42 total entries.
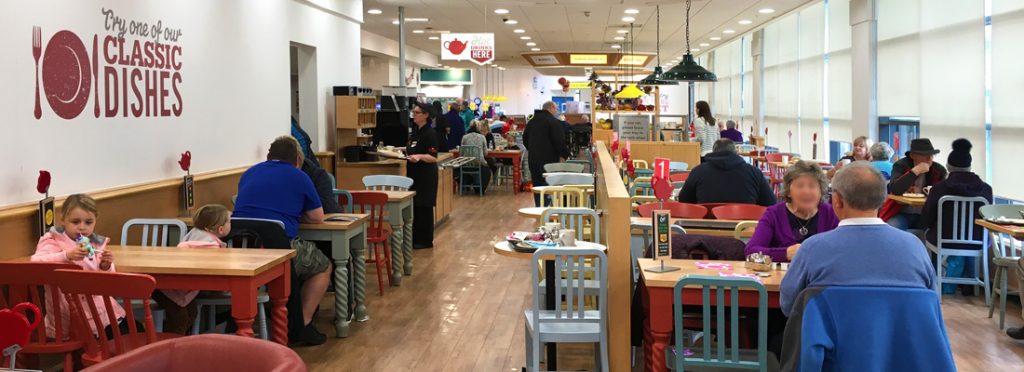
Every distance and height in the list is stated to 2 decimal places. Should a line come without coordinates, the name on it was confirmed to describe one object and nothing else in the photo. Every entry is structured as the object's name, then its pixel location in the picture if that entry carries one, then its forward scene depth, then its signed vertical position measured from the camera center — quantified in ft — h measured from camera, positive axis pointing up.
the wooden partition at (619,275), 13.79 -1.92
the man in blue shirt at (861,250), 9.29 -1.07
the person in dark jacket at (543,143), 37.06 +0.30
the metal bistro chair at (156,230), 17.17 -1.42
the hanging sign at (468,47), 42.98 +4.92
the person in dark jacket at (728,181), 20.85 -0.77
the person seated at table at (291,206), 17.93 -1.03
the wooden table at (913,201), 24.02 -1.45
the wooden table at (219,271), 13.82 -1.76
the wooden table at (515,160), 50.49 -0.51
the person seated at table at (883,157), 27.35 -0.34
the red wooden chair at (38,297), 12.52 -2.02
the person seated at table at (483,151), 47.37 +0.01
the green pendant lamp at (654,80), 37.99 +2.95
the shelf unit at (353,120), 33.17 +1.23
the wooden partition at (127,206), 15.24 -1.03
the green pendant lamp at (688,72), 31.48 +2.65
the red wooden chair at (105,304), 11.71 -2.01
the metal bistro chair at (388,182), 25.79 -0.83
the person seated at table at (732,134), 43.47 +0.68
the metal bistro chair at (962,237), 22.00 -2.25
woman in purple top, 14.17 -1.09
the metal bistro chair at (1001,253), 19.56 -2.41
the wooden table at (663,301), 12.20 -2.04
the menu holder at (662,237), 12.76 -1.24
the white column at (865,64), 36.14 +3.30
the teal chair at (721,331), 11.46 -2.33
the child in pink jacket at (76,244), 13.48 -1.34
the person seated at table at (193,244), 15.38 -1.54
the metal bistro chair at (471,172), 46.78 -1.10
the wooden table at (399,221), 23.75 -1.84
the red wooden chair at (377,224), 22.57 -1.85
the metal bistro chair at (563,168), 32.91 -0.64
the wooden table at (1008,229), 19.05 -1.79
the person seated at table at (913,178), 24.68 -0.87
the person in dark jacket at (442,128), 46.16 +1.26
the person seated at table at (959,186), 22.21 -1.00
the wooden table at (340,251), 18.61 -2.00
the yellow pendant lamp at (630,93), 46.84 +2.89
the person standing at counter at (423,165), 28.78 -0.42
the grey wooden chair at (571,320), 13.33 -2.57
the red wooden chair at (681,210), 19.65 -1.32
